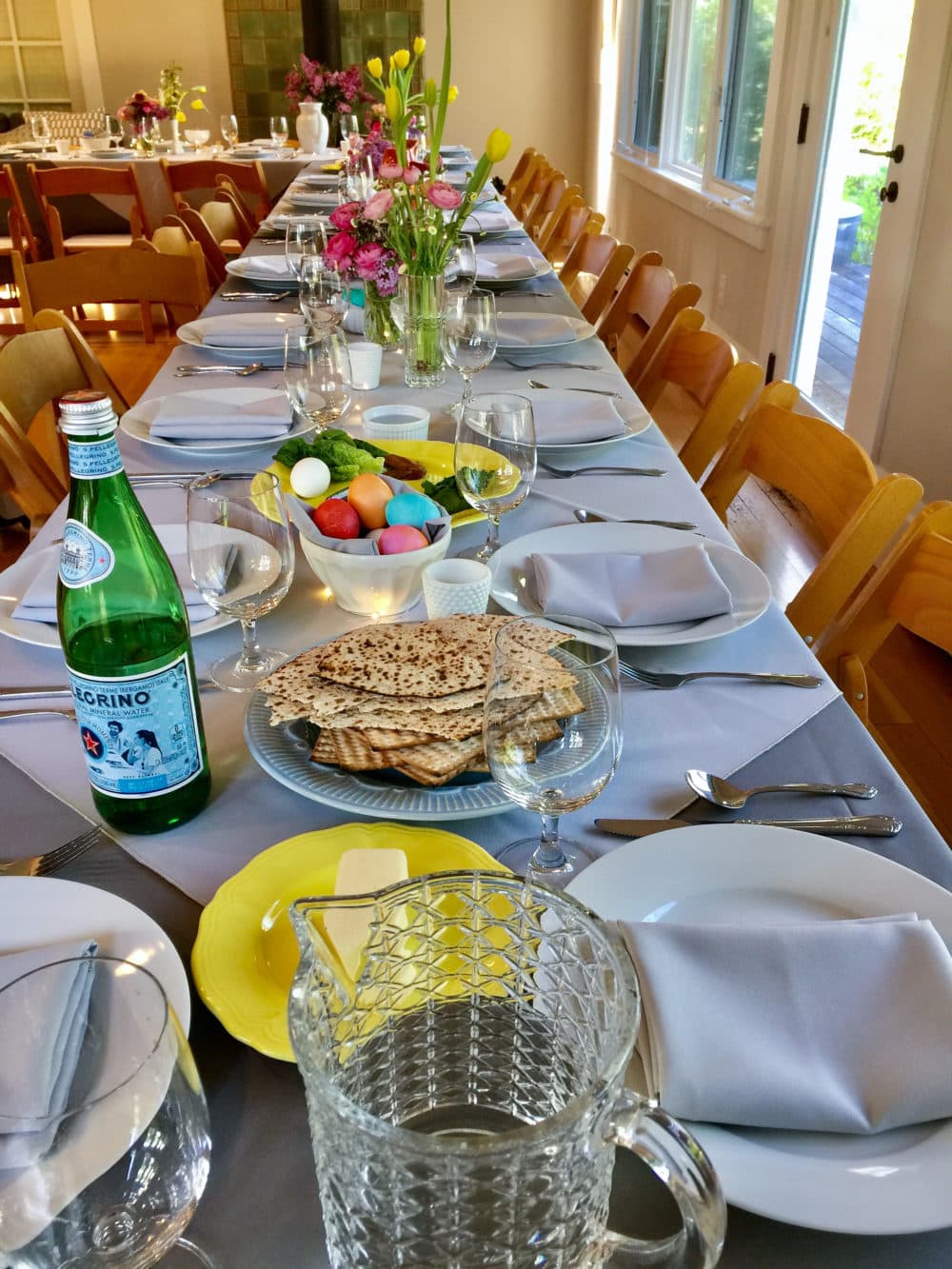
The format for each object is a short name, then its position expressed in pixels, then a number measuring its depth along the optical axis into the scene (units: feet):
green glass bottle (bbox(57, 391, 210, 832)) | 2.21
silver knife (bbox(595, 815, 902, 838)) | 2.39
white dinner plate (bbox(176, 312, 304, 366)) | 6.38
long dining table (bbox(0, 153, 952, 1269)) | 1.57
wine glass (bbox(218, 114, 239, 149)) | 19.30
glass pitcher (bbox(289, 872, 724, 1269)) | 1.18
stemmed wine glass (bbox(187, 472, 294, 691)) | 2.87
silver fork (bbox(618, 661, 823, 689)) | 3.02
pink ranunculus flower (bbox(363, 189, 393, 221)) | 5.46
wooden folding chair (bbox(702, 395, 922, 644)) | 4.07
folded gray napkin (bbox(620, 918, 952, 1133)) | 1.59
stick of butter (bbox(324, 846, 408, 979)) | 1.88
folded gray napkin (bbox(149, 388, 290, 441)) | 4.83
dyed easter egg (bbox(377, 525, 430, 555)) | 3.24
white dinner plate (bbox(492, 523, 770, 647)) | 3.19
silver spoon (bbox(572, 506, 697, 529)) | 4.06
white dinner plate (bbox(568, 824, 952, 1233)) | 1.56
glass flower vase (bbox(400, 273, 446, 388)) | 5.91
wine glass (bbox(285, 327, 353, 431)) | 4.75
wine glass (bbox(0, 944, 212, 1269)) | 1.23
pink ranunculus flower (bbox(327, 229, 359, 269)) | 5.87
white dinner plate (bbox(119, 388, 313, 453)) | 4.76
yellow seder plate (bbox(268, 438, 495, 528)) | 4.34
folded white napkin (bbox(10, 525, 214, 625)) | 3.23
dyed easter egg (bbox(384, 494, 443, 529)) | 3.34
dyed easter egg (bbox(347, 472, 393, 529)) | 3.42
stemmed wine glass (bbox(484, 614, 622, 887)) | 2.07
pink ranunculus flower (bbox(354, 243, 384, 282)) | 5.76
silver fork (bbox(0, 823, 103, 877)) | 2.27
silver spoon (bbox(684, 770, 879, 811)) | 2.50
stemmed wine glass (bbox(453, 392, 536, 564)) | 3.68
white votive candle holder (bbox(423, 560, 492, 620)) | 3.07
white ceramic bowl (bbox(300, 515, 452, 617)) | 3.21
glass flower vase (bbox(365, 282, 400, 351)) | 6.43
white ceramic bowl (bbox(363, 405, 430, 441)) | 4.93
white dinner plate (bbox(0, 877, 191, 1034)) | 1.94
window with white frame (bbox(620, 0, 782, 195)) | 15.42
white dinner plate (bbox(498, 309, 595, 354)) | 6.66
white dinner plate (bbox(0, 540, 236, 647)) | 3.13
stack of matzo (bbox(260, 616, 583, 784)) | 2.39
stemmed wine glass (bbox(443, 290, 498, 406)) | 5.36
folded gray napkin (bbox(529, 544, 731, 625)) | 3.25
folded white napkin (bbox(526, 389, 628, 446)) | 4.93
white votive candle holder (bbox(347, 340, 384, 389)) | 5.89
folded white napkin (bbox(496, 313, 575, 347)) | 6.74
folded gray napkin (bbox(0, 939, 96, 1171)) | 1.38
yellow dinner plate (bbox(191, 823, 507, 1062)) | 1.84
